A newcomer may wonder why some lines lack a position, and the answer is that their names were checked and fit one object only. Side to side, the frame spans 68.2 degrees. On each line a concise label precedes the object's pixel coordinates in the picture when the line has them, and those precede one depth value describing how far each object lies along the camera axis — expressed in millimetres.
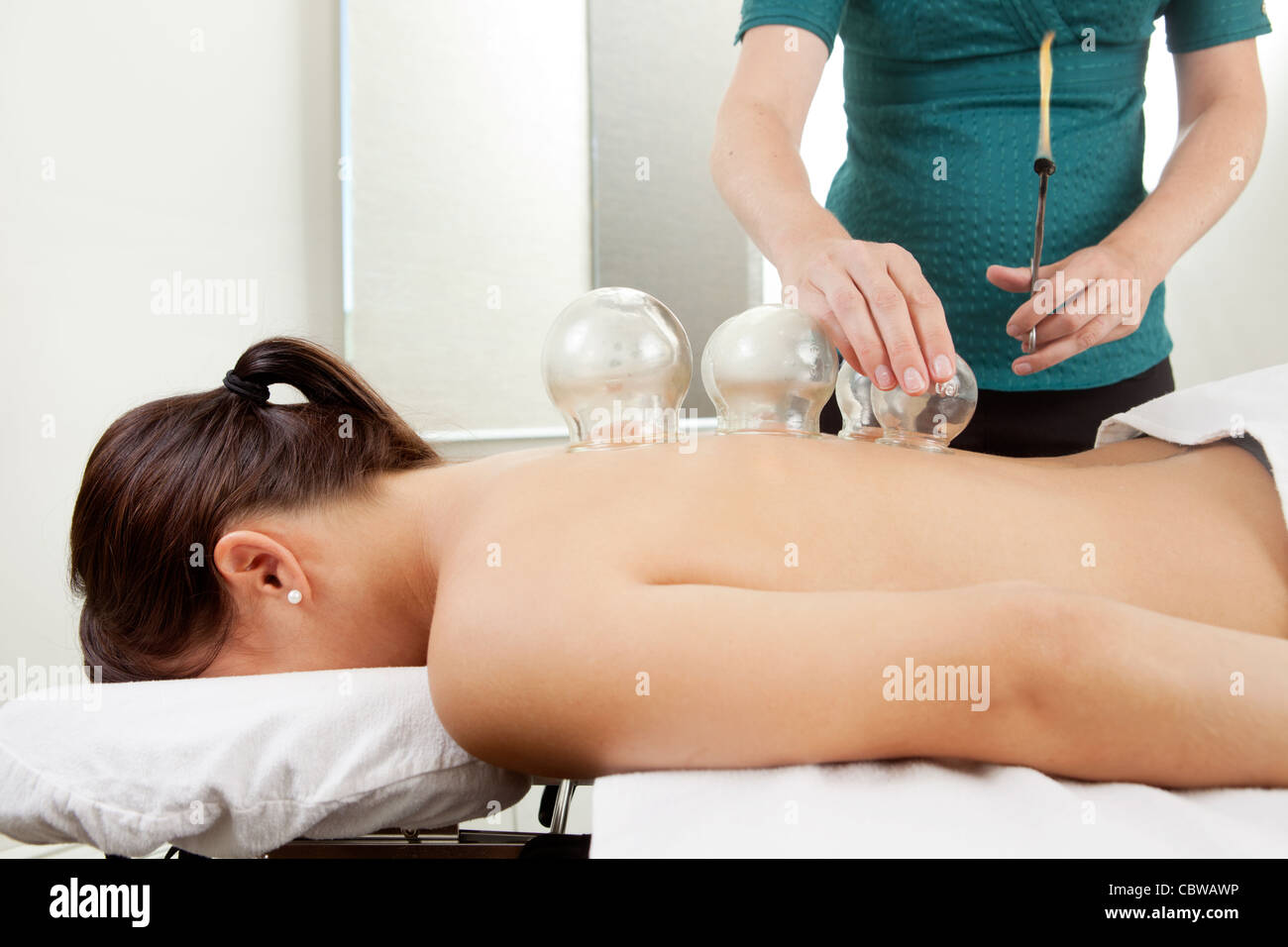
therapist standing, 1190
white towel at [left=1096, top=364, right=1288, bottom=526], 827
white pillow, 765
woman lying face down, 641
